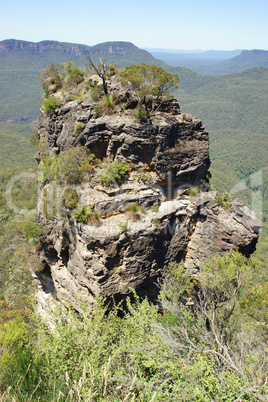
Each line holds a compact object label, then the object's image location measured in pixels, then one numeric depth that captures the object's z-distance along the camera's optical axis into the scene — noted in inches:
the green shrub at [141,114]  542.2
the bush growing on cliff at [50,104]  695.7
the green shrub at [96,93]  601.1
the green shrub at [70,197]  515.8
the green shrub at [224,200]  575.2
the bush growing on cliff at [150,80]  561.3
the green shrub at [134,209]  511.2
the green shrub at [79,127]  580.7
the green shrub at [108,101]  587.5
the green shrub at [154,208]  525.4
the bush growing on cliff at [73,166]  546.3
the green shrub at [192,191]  601.0
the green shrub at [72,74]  724.7
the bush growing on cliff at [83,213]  490.9
